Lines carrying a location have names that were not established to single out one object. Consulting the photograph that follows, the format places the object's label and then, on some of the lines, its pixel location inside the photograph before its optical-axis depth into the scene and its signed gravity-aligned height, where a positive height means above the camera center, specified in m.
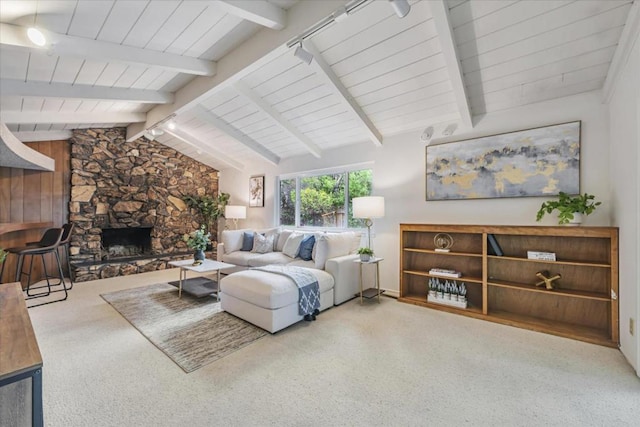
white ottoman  2.79 -0.88
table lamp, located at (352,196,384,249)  3.82 +0.07
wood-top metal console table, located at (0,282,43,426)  0.98 -0.60
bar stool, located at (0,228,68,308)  3.57 -0.46
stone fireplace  5.24 +0.18
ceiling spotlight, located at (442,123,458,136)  3.60 +1.03
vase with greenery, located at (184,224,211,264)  4.14 -0.45
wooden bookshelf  2.71 -0.70
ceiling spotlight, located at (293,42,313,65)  2.52 +1.38
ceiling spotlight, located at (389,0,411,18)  1.86 +1.33
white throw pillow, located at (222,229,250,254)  5.27 -0.53
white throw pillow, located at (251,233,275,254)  5.04 -0.56
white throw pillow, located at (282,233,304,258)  4.57 -0.53
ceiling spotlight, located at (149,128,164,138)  4.91 +1.37
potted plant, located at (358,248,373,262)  3.81 -0.55
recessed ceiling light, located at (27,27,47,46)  2.06 +1.28
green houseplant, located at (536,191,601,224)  2.72 +0.05
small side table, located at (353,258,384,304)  3.73 -1.05
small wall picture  6.27 +0.45
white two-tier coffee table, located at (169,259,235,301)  3.79 -1.02
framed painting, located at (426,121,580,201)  2.96 +0.53
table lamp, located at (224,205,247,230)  6.26 +0.00
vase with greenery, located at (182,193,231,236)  6.71 +0.16
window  4.79 +0.28
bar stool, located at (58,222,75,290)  4.00 -0.29
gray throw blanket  3.01 -0.81
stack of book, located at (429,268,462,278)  3.43 -0.72
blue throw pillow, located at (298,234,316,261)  4.35 -0.53
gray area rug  2.46 -1.16
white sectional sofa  2.85 -0.73
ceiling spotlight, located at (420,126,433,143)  3.74 +1.00
